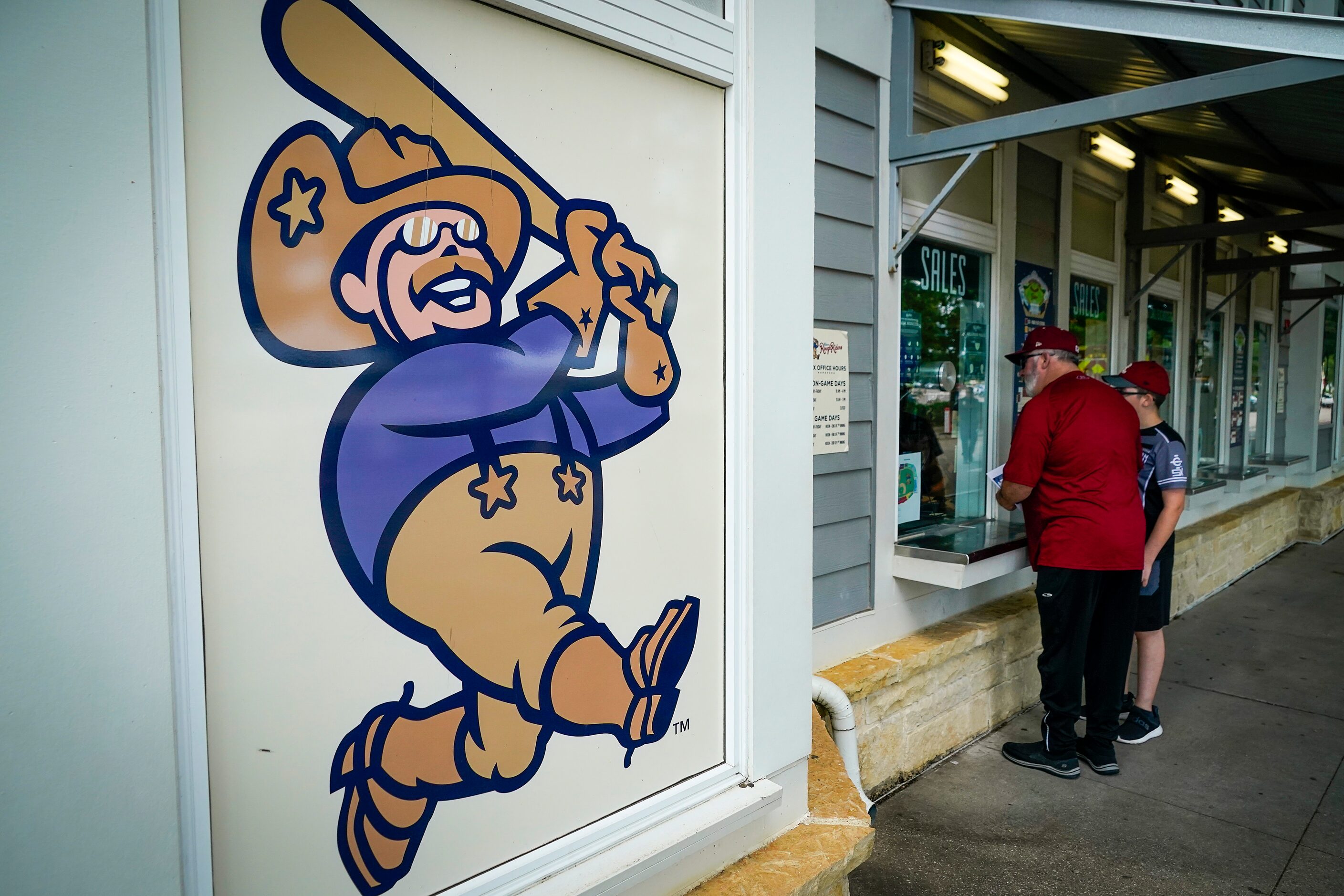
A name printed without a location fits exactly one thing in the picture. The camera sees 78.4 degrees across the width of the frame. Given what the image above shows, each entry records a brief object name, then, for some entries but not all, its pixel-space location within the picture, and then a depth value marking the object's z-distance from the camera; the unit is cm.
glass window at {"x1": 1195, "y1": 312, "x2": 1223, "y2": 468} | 883
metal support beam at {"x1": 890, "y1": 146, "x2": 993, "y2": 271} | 371
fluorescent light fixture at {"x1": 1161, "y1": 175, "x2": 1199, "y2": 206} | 709
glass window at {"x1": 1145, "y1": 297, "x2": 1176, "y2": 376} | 729
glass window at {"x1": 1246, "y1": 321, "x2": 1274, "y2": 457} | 1062
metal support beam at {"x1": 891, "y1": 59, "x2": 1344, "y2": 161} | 302
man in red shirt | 385
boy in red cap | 428
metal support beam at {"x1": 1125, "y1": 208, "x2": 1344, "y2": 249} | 583
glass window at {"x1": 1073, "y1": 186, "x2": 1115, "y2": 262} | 597
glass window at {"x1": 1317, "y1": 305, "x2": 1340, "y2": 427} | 1292
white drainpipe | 310
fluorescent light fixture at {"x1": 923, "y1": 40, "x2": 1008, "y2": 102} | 417
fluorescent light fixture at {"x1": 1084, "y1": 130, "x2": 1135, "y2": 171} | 582
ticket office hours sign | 359
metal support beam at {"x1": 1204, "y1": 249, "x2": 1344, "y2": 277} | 743
